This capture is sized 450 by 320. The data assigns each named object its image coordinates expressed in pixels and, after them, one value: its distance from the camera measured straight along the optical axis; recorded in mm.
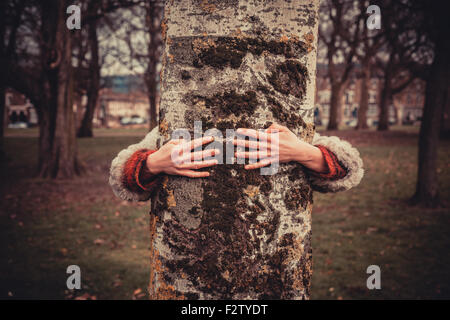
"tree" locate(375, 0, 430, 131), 7860
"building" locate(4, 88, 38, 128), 53391
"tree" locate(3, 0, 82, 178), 9961
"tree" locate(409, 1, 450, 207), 7535
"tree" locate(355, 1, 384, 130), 25406
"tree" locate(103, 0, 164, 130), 15453
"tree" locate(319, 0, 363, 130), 19266
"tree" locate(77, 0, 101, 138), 11052
